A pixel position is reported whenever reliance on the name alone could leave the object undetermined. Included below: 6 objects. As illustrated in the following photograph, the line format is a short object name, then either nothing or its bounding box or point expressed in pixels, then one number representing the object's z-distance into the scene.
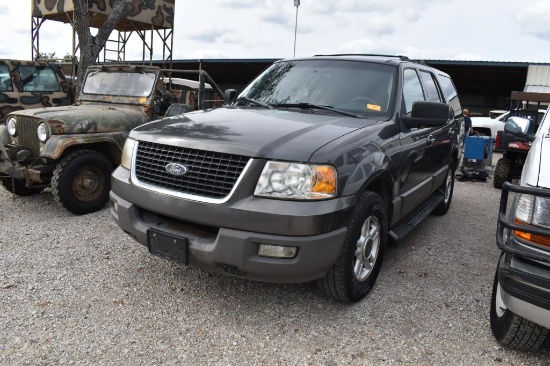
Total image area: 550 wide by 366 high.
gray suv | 2.67
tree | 11.15
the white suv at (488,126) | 16.25
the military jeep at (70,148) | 5.11
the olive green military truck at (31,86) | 7.13
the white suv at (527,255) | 2.24
